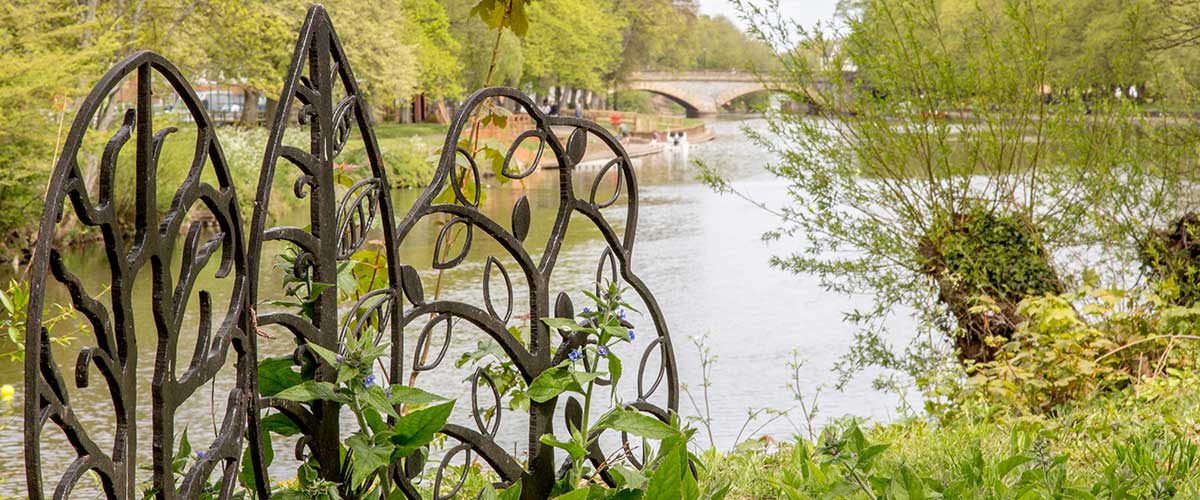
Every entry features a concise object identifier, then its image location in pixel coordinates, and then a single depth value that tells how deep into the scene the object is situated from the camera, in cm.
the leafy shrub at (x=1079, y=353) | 520
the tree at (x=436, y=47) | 3466
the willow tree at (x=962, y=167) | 729
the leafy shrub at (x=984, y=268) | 722
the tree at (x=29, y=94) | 1415
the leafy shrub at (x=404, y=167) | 2438
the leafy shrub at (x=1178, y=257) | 657
